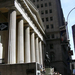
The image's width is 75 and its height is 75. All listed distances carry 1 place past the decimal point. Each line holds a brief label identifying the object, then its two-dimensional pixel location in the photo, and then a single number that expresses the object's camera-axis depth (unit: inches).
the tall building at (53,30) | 2815.0
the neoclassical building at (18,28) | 1194.0
